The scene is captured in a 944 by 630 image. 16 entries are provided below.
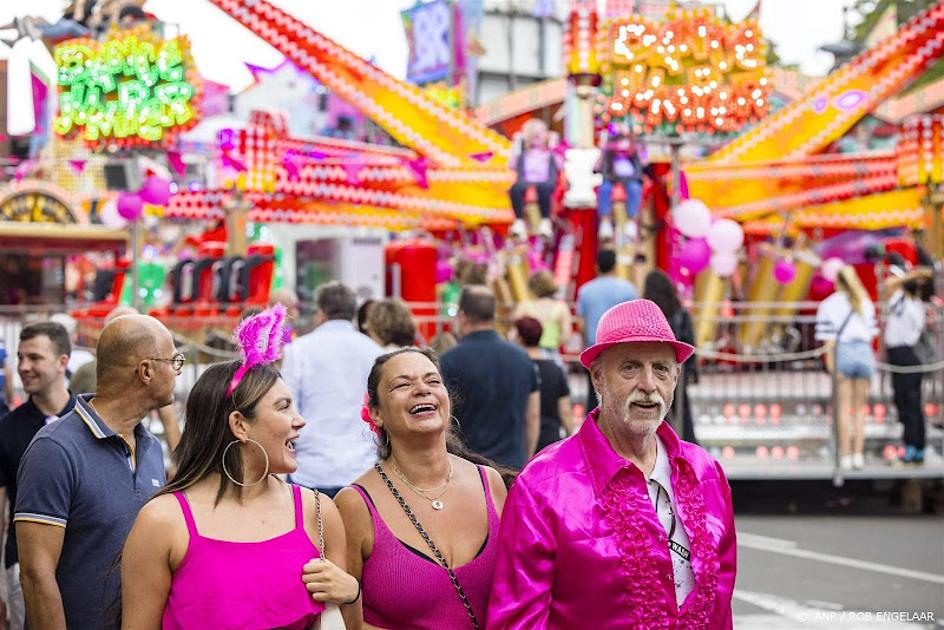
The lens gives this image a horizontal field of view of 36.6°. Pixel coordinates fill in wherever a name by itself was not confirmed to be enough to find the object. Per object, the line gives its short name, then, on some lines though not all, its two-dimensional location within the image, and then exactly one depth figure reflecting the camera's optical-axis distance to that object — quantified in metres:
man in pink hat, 3.44
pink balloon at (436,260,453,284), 28.20
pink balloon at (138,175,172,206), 16.11
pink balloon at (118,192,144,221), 14.65
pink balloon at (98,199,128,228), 25.95
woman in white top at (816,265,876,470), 11.84
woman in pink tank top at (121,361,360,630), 3.37
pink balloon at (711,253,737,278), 17.09
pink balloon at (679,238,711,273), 16.25
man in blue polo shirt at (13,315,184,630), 4.08
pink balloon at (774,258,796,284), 20.23
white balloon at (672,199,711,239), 15.79
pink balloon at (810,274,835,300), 22.45
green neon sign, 16.61
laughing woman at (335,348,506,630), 3.70
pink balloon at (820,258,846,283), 19.55
